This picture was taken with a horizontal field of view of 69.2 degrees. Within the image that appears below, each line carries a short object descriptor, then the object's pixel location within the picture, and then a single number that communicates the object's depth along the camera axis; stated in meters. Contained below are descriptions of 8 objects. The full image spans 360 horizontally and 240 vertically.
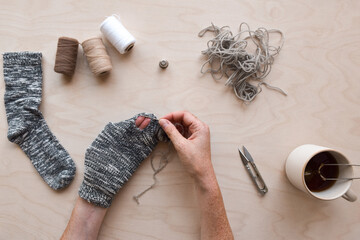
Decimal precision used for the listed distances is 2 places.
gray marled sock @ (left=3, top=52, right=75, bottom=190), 0.81
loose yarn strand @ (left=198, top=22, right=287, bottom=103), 0.80
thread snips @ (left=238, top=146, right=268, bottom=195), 0.80
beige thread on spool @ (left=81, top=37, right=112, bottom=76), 0.78
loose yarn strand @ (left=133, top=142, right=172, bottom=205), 0.81
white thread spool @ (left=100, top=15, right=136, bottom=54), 0.78
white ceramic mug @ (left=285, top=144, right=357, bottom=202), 0.70
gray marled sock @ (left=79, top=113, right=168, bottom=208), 0.78
